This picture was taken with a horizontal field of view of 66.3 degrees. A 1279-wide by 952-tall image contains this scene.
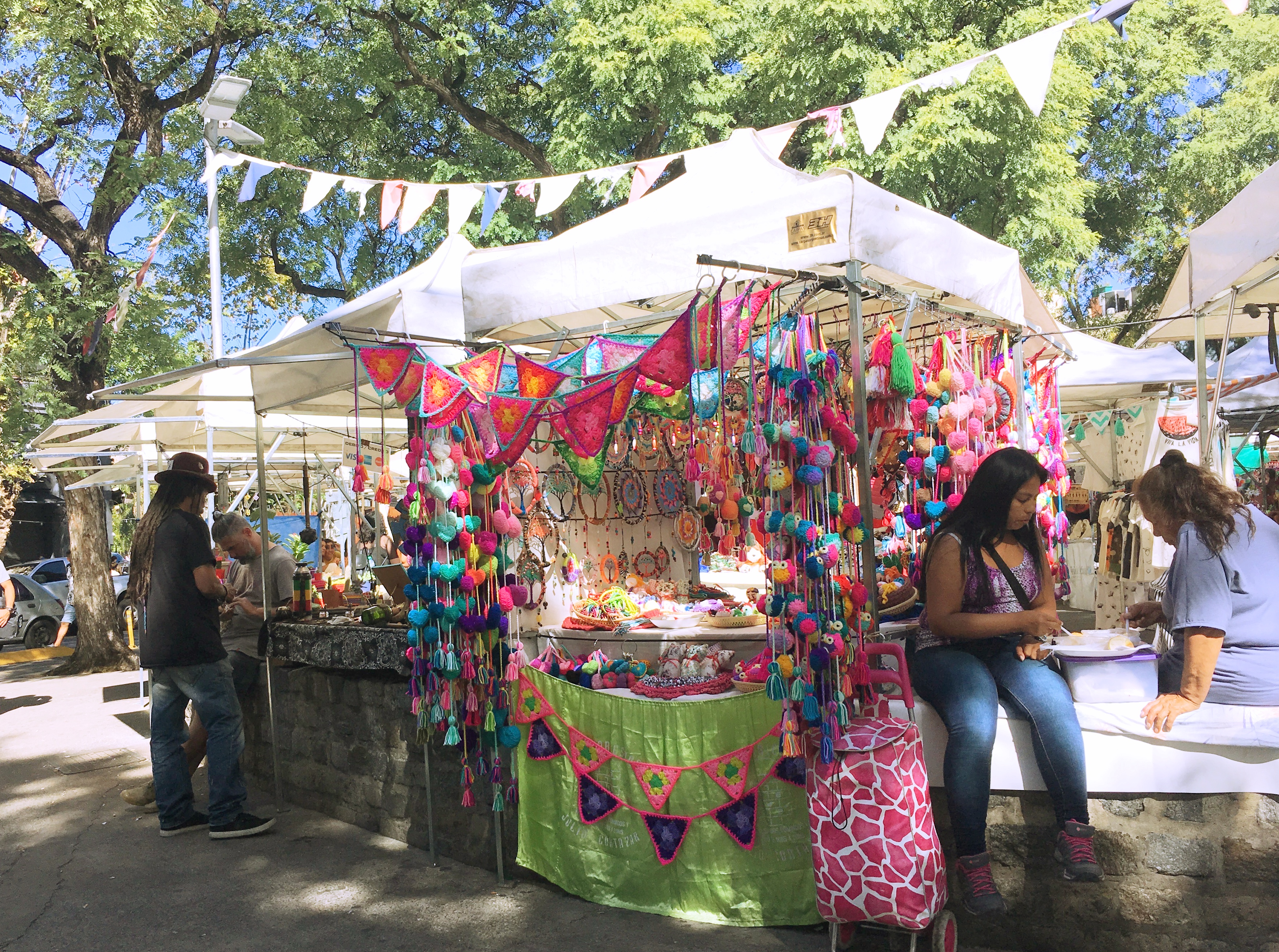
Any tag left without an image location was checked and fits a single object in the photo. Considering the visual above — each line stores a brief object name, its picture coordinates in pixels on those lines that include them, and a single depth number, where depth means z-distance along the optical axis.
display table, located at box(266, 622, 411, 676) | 4.68
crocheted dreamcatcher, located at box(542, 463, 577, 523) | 4.96
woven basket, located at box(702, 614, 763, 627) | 4.61
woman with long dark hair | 3.05
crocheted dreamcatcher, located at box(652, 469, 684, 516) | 5.51
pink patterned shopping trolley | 2.90
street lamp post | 7.06
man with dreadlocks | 4.80
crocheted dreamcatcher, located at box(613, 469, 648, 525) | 5.33
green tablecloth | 3.50
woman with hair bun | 3.09
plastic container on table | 3.25
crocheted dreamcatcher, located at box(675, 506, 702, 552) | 5.53
